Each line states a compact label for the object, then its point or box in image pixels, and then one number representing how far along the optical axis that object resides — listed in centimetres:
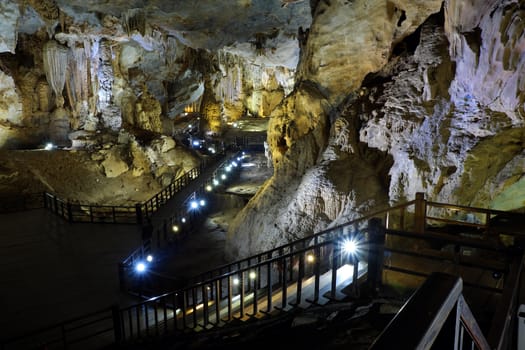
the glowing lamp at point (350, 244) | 444
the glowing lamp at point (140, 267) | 871
